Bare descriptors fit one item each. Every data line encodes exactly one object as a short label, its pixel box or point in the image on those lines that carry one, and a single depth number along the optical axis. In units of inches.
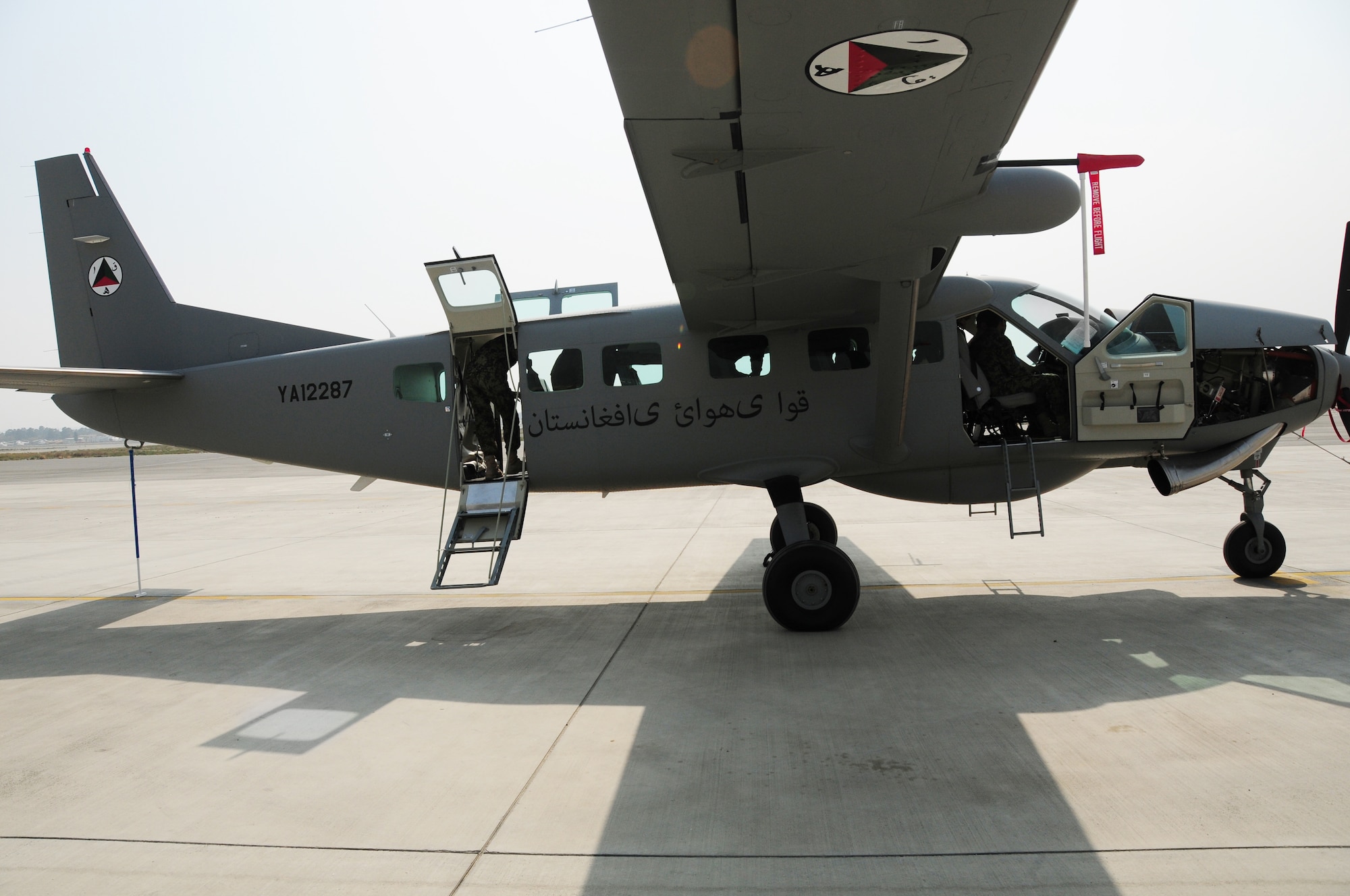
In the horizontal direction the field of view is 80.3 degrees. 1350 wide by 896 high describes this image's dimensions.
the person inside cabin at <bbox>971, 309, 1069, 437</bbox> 288.0
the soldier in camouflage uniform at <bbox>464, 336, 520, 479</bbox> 314.3
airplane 224.4
